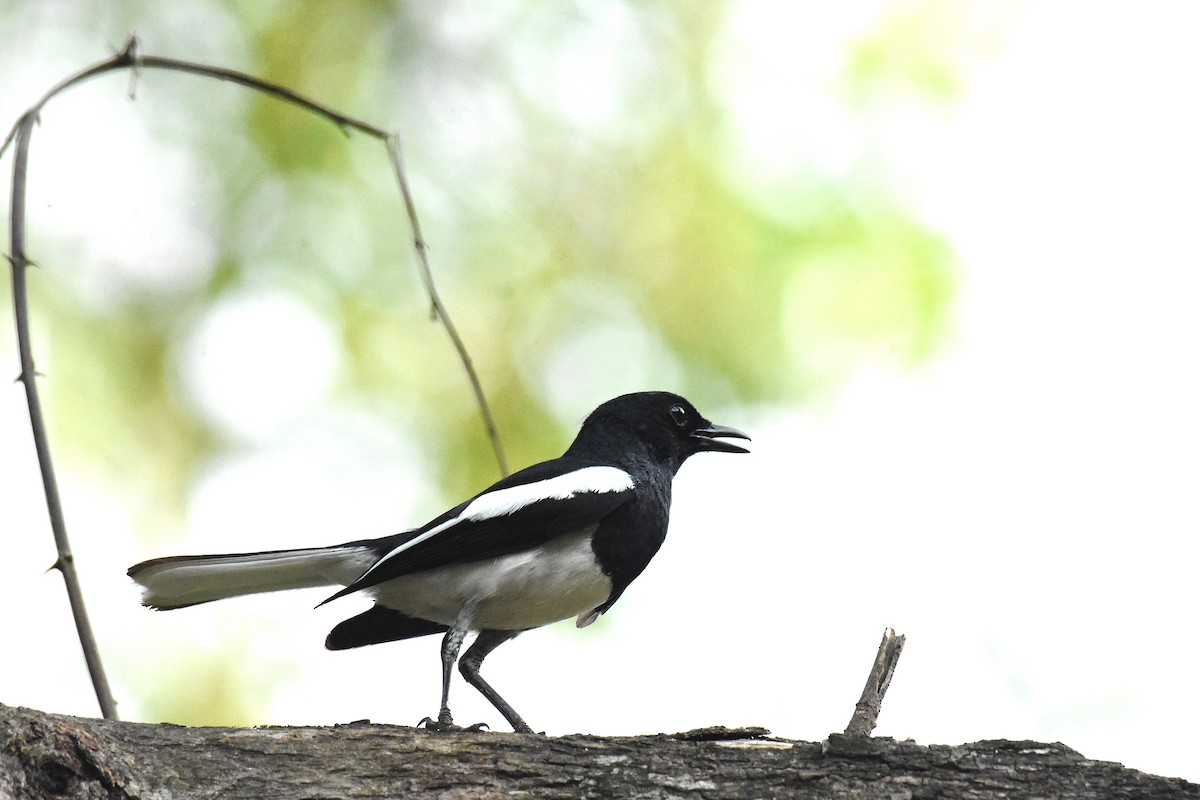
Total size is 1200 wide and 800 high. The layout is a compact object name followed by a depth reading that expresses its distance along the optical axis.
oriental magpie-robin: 9.34
